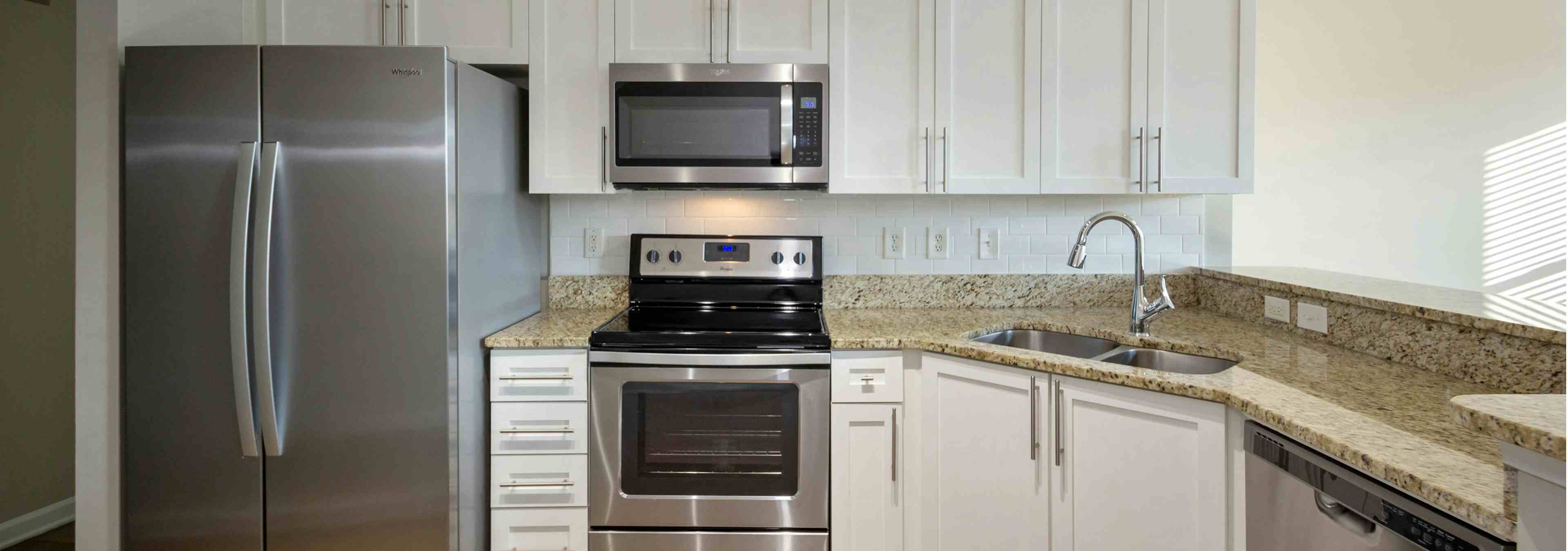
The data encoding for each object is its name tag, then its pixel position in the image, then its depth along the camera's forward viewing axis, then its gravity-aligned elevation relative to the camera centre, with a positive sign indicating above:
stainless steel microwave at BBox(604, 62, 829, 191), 2.27 +0.46
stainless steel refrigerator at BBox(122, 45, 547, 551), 1.84 -0.07
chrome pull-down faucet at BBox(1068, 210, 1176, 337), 2.00 -0.06
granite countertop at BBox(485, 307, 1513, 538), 0.98 -0.23
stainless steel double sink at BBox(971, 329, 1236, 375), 1.92 -0.24
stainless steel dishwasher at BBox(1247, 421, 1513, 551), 0.98 -0.37
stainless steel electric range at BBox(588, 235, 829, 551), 2.04 -0.49
